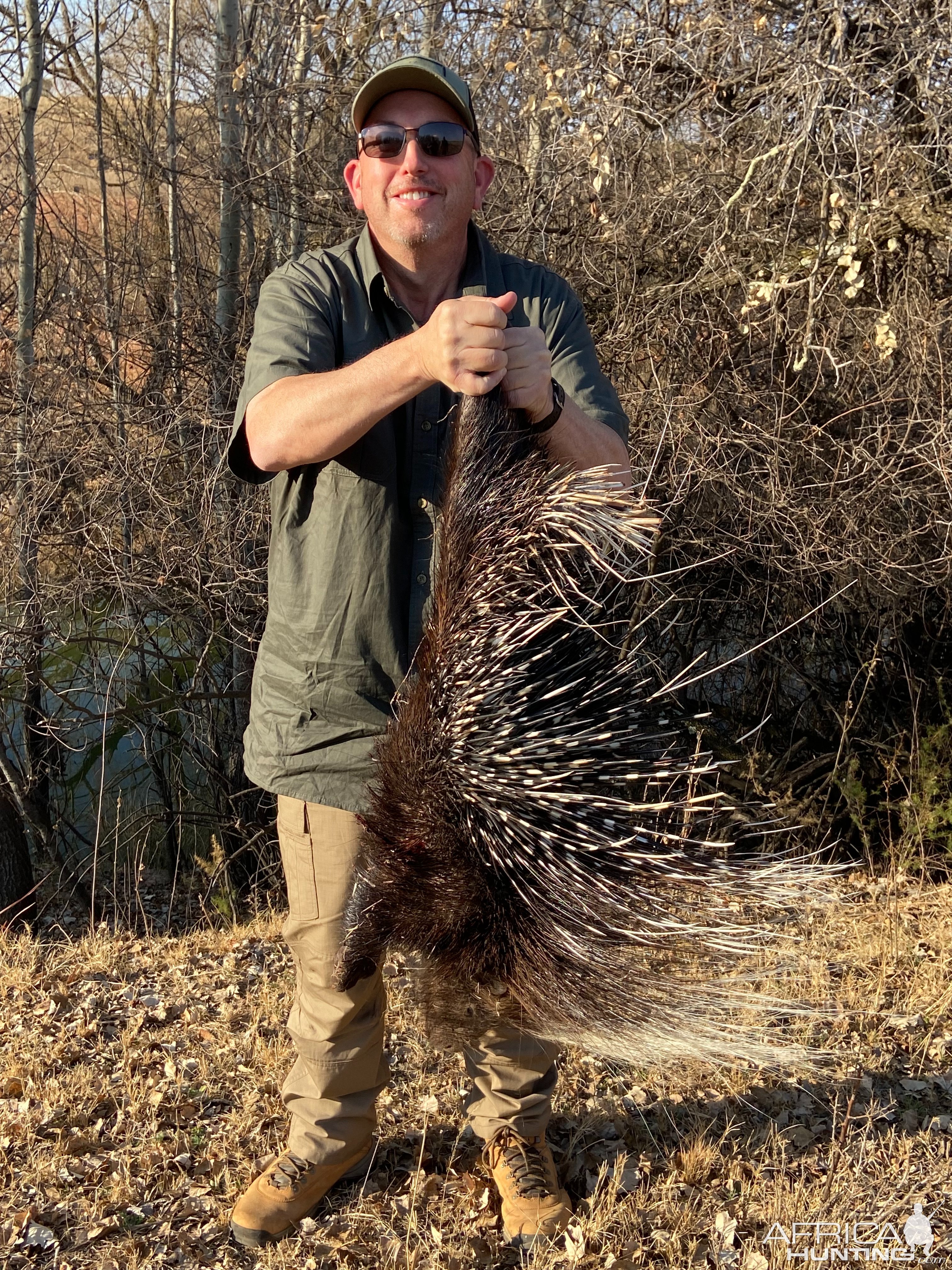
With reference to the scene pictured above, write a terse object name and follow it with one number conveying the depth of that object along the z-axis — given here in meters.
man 2.55
